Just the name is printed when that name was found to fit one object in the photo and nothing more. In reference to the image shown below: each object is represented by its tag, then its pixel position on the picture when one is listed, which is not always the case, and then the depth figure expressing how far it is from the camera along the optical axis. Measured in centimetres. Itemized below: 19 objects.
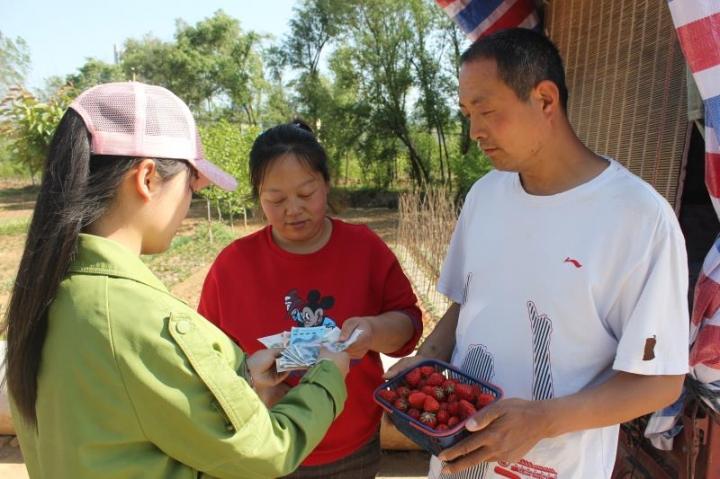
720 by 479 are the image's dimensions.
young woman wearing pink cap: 96
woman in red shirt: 174
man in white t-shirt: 120
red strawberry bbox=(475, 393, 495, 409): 132
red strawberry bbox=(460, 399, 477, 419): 130
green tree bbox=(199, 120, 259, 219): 1434
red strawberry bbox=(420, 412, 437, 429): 133
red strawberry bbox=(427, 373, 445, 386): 148
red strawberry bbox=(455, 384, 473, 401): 136
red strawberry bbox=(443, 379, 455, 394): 141
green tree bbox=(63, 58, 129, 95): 3462
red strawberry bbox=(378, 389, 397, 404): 146
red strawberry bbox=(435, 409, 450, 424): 134
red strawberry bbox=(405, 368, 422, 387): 152
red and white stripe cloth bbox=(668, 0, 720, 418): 131
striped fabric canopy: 248
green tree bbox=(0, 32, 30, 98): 2549
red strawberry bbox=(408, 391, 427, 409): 141
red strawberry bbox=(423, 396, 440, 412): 137
